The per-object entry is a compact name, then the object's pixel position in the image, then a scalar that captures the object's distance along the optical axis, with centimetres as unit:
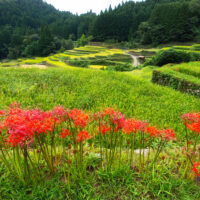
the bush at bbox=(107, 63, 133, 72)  1989
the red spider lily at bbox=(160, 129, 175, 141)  156
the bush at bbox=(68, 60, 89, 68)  2783
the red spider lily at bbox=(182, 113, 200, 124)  164
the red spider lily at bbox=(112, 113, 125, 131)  153
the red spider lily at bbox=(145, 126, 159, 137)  165
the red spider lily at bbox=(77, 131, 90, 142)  146
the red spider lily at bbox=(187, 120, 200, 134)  153
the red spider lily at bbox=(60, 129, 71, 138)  153
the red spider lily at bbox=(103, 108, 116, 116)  160
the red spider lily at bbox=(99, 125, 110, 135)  173
